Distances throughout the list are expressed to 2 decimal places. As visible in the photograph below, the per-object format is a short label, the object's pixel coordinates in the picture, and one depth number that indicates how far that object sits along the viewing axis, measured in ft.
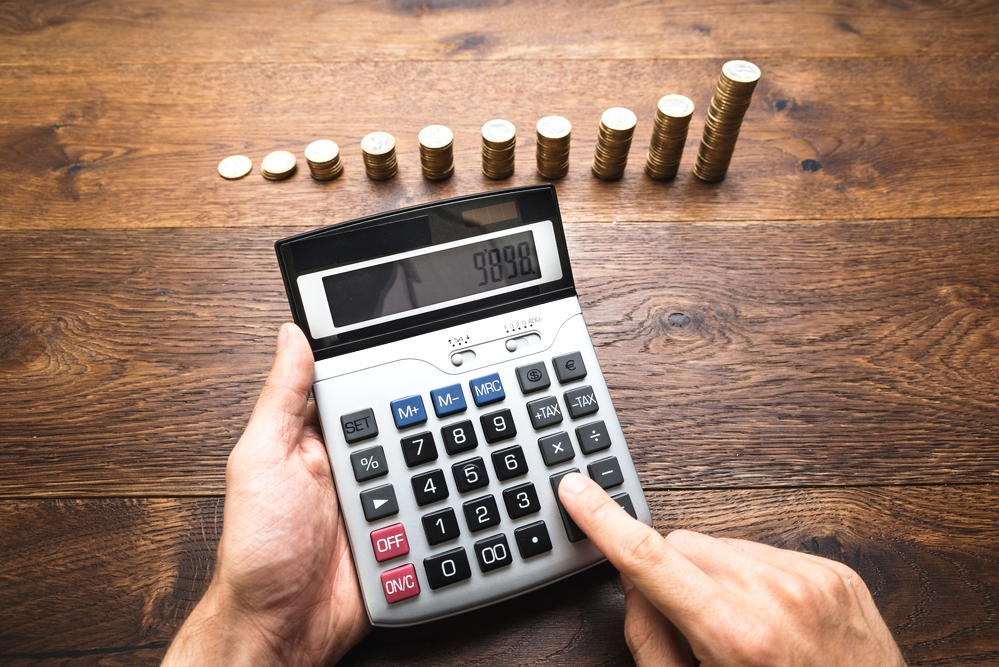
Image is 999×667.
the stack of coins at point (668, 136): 2.78
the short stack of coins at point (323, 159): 2.89
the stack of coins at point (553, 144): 2.81
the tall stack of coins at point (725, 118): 2.71
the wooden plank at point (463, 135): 2.92
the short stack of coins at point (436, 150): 2.85
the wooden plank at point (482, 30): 3.36
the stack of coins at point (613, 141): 2.80
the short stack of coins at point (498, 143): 2.83
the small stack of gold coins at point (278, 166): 2.93
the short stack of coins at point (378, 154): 2.86
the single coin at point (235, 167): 2.94
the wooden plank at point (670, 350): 2.41
